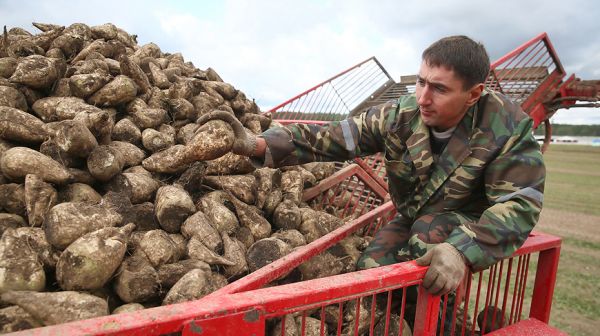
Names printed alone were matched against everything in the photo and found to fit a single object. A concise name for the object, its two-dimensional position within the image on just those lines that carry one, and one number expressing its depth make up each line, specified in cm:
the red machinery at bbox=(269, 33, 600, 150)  446
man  164
